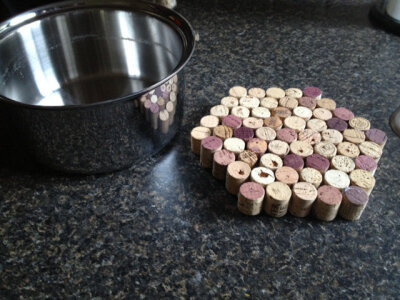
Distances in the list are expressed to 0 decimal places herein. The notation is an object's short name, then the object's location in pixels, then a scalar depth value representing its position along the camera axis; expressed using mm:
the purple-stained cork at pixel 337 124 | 654
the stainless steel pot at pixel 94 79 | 529
